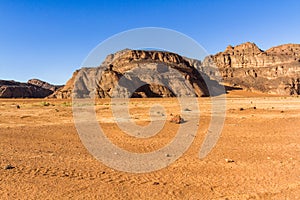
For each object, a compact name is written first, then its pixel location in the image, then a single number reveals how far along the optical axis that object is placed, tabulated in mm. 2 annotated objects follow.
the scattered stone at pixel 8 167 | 8258
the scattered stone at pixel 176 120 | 19355
